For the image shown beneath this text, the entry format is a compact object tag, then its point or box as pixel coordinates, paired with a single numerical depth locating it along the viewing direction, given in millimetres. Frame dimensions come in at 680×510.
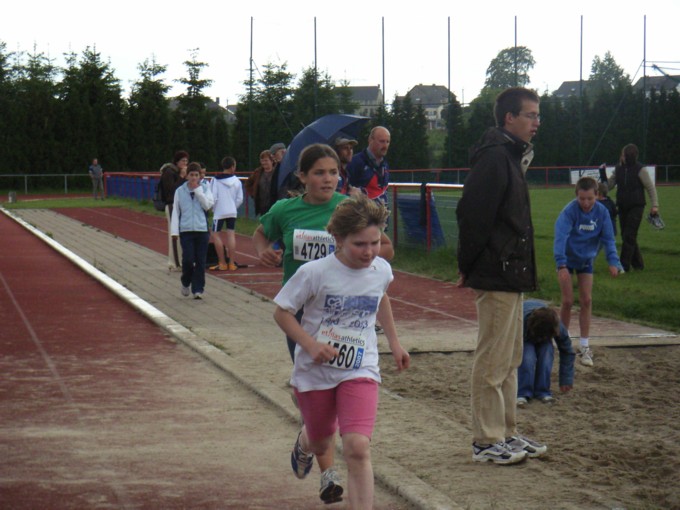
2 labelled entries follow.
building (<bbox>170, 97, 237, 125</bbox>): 61244
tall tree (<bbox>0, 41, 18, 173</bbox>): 58281
